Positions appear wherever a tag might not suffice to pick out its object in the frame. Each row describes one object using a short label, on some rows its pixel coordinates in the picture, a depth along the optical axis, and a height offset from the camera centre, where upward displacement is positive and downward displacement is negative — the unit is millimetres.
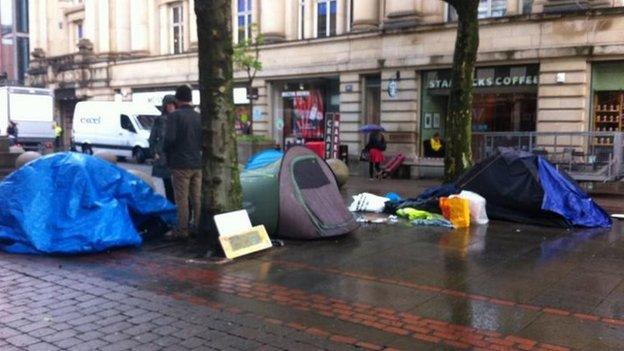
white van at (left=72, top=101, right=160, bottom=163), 27705 -553
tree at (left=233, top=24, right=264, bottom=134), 24125 +2339
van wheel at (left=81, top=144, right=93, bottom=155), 30091 -1612
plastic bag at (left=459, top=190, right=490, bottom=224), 9836 -1410
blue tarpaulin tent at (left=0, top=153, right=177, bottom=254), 7383 -1116
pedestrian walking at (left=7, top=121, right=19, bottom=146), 29103 -724
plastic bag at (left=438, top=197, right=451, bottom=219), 9831 -1415
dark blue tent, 9664 -1183
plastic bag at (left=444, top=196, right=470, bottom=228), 9594 -1447
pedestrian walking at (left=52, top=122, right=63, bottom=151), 36241 -1399
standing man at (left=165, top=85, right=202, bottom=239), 8102 -446
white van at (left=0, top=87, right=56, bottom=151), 29875 +31
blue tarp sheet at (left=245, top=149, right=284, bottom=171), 8906 -618
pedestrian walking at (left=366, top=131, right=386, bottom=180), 20375 -1130
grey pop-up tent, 8188 -1101
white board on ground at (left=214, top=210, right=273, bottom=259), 7305 -1423
